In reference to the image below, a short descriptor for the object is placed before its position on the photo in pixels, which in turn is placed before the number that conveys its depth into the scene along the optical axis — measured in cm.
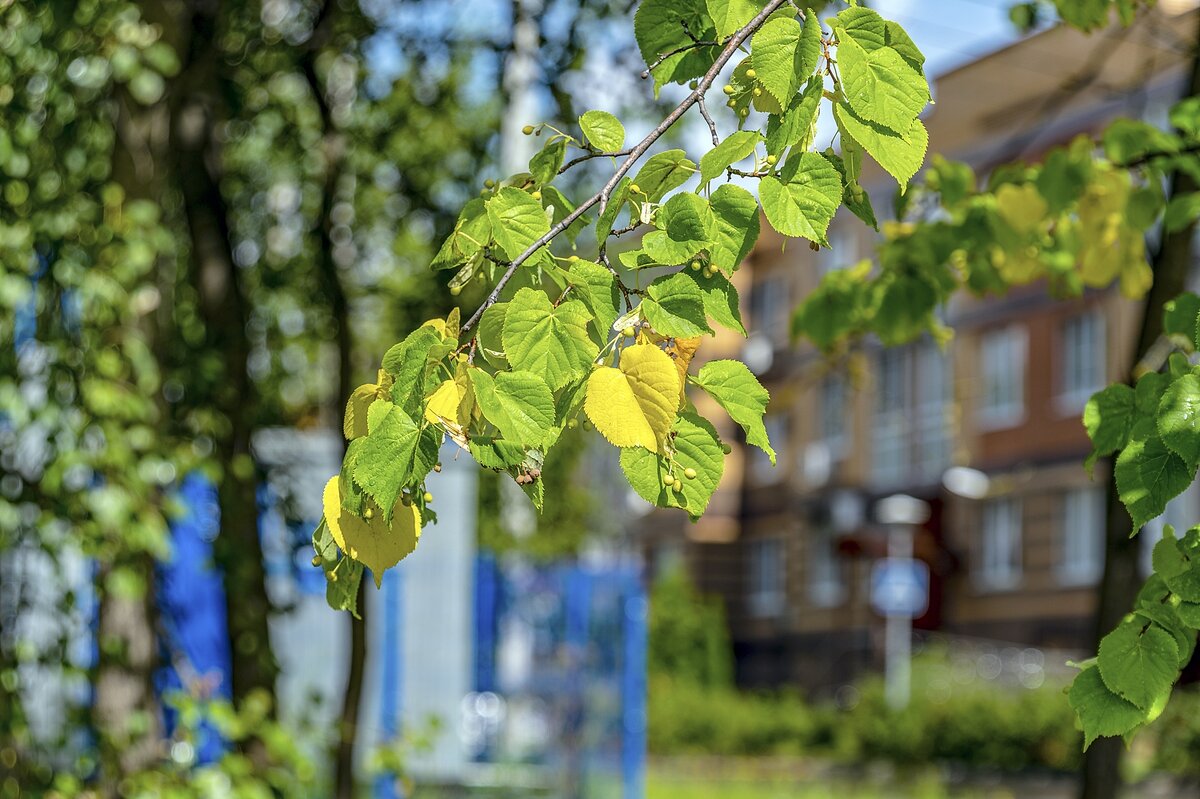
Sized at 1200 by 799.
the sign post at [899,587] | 3034
